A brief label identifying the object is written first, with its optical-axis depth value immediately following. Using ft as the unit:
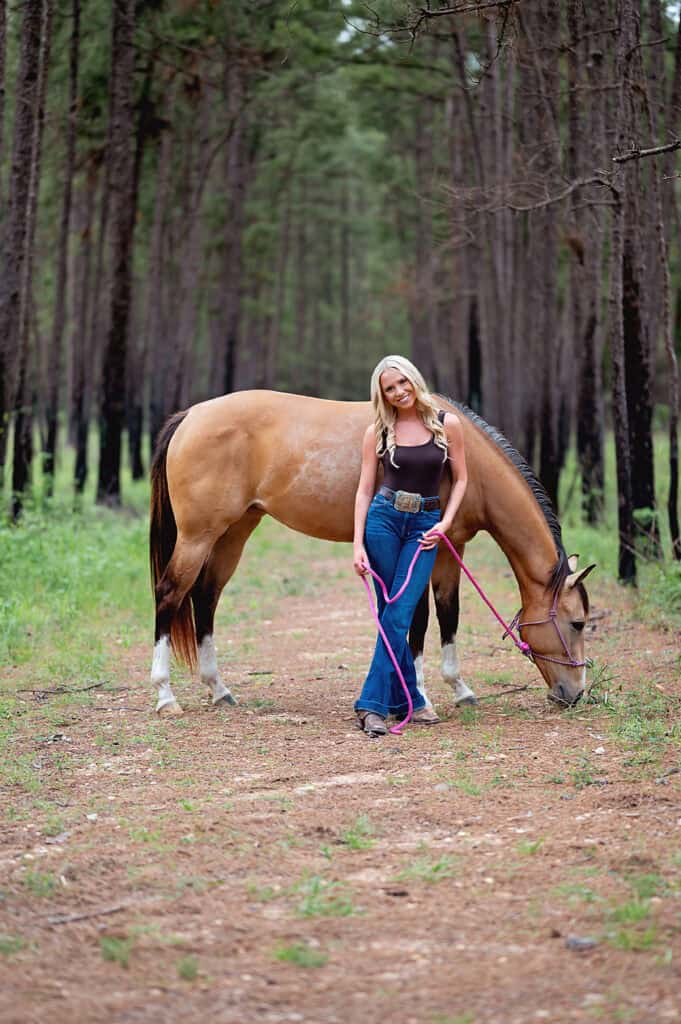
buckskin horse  23.98
